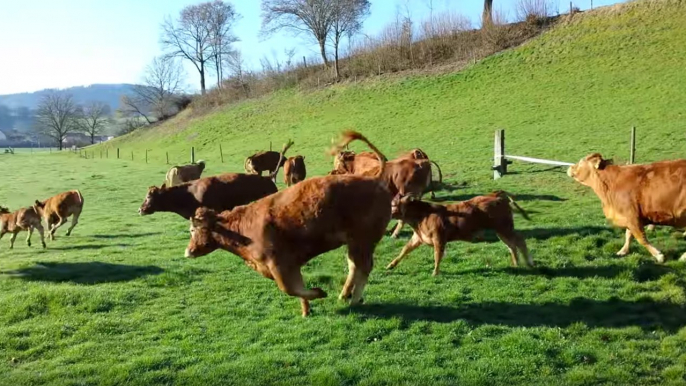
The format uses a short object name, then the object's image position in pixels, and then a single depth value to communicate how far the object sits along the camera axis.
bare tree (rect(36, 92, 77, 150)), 96.44
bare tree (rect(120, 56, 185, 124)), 83.34
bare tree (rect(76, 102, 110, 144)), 97.94
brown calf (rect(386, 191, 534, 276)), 9.15
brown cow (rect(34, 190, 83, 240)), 15.69
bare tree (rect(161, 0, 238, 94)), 79.81
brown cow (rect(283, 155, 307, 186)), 20.25
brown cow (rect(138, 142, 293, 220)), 12.30
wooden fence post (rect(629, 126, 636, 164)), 17.29
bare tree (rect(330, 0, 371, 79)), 59.88
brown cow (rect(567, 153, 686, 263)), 8.66
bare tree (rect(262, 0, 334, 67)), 60.25
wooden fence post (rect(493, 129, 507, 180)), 19.31
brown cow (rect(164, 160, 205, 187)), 22.55
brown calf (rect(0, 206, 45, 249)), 14.48
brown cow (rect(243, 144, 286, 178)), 24.31
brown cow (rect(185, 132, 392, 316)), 7.24
